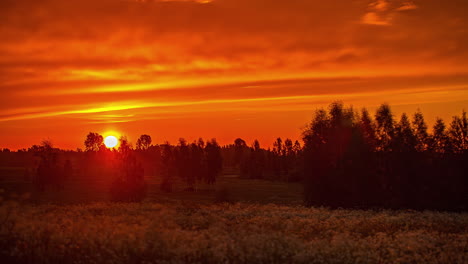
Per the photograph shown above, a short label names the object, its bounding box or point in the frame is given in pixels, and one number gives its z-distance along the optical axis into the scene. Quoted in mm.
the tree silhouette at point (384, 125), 63962
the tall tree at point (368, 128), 60562
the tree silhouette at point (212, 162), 111775
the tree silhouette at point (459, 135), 67375
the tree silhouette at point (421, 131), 65512
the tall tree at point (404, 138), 61875
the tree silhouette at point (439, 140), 66875
